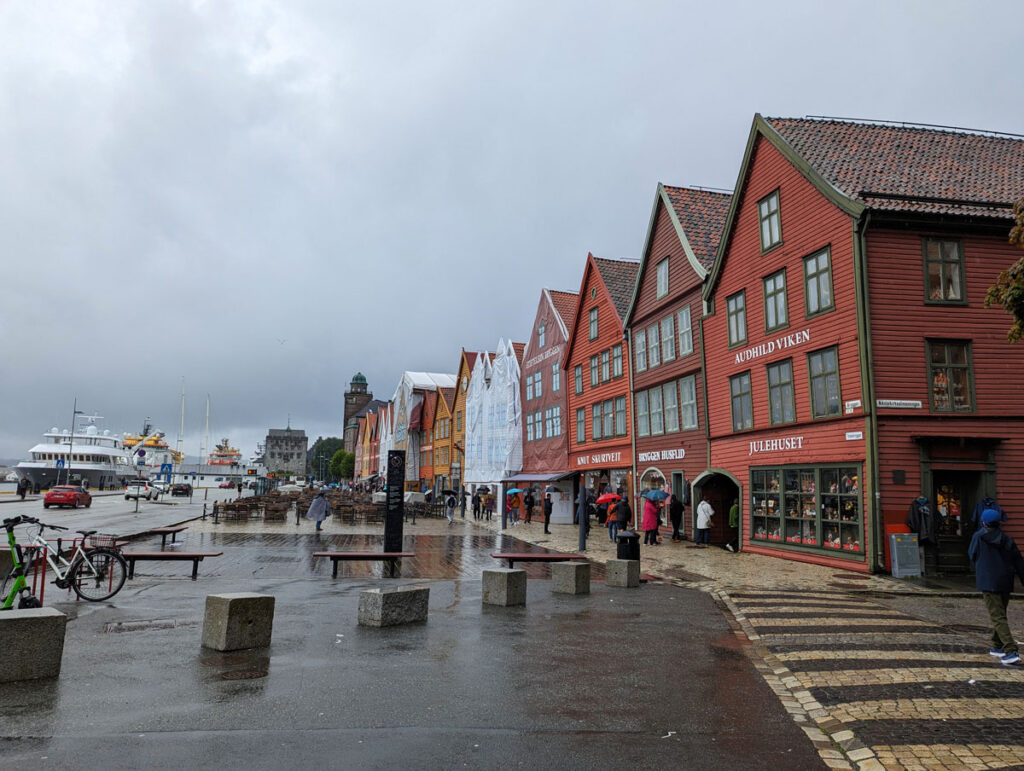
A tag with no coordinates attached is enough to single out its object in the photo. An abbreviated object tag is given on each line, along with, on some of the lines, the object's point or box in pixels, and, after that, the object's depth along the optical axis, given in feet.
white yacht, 272.72
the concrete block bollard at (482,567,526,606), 37.06
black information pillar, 57.62
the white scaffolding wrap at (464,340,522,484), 148.77
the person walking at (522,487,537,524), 123.40
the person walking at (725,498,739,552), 73.58
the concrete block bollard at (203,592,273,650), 25.75
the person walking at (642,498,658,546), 77.92
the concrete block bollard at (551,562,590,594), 42.06
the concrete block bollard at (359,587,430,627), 30.83
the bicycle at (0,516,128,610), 35.76
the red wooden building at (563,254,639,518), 105.50
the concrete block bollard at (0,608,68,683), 21.25
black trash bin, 47.96
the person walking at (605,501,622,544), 84.97
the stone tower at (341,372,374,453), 501.56
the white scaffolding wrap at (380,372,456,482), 246.06
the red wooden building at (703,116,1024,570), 54.65
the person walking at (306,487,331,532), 91.09
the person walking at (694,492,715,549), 77.87
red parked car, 132.16
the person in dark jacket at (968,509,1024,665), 26.94
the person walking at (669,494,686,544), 83.59
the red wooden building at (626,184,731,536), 84.28
